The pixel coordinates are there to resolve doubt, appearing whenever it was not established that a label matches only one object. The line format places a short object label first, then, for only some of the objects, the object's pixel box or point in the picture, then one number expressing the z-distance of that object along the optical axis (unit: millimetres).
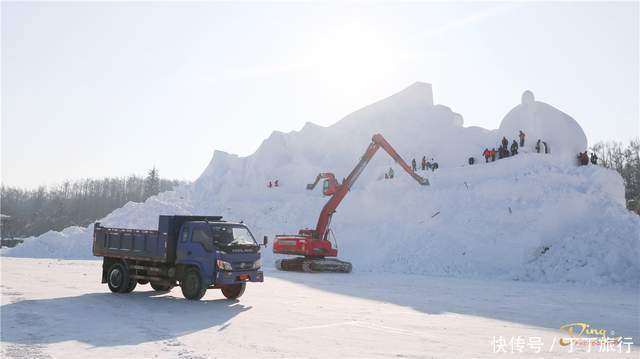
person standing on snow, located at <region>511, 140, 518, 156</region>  37566
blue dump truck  14602
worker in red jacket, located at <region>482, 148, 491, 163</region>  39094
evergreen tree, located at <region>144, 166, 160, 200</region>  100750
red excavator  26750
